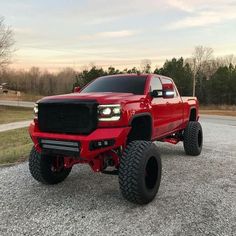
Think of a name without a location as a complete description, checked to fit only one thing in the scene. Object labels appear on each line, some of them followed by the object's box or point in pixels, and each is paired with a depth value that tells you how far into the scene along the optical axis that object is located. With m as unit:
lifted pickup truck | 3.43
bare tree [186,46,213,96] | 53.14
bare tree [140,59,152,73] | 48.49
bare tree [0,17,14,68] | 31.34
